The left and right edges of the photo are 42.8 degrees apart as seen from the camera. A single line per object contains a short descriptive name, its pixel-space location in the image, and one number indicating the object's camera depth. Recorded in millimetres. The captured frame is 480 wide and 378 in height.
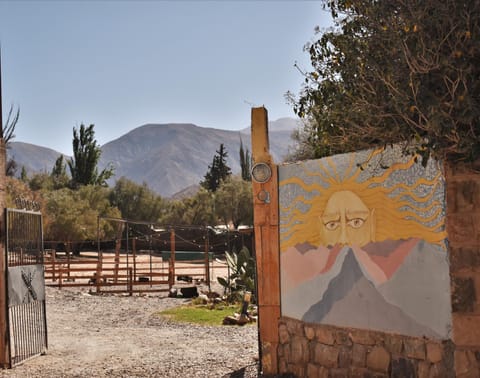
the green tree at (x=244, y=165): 62488
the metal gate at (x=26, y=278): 9883
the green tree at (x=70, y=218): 40906
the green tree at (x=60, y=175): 59125
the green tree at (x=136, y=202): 58719
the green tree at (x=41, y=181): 58016
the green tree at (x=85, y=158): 57969
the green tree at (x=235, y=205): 51481
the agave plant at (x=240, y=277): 17750
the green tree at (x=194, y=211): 53062
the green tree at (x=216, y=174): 65812
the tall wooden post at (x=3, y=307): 9578
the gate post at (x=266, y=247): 8266
